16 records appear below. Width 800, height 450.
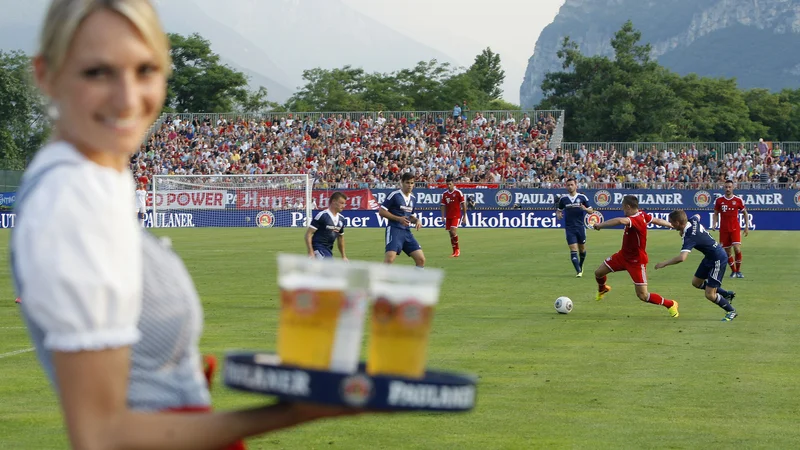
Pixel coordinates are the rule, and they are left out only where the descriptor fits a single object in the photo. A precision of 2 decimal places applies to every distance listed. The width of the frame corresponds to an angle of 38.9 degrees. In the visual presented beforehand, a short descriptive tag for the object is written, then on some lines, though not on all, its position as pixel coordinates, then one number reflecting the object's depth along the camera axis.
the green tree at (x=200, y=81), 99.69
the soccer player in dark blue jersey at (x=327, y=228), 20.73
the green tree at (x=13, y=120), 87.50
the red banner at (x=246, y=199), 54.00
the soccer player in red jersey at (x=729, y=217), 27.59
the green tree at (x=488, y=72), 146.12
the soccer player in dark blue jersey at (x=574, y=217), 26.70
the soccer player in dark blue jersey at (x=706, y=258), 17.72
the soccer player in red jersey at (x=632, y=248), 18.84
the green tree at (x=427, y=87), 114.81
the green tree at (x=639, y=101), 99.31
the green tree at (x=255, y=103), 114.71
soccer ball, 17.83
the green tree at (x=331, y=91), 119.38
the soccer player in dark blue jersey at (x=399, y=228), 24.31
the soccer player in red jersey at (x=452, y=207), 34.34
